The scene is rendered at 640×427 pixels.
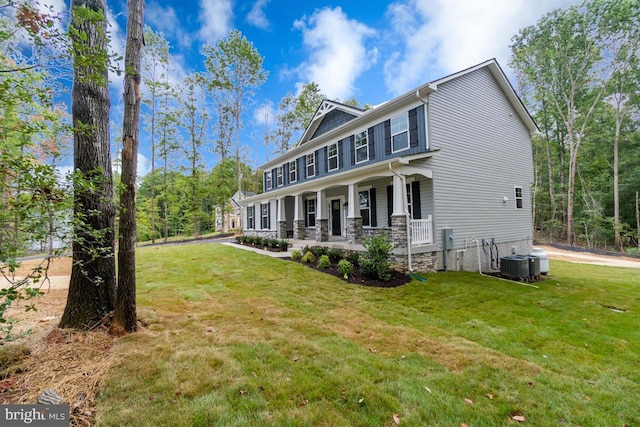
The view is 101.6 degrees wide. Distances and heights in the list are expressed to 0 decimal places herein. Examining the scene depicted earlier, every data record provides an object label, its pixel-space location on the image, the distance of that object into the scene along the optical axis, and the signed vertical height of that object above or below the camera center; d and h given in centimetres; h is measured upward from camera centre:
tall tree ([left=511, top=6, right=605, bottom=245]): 1797 +1093
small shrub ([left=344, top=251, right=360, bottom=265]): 890 -135
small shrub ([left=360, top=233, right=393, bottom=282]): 765 -125
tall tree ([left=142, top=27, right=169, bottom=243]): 1944 +1199
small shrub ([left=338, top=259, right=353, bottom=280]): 794 -153
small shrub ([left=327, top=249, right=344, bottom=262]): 986 -136
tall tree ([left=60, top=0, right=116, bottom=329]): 361 +34
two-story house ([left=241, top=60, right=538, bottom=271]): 902 +169
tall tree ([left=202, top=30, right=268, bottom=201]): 2241 +1350
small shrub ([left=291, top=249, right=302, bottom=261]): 1057 -146
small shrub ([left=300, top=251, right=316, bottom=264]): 994 -146
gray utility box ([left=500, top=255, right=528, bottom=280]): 880 -181
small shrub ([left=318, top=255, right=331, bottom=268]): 907 -148
